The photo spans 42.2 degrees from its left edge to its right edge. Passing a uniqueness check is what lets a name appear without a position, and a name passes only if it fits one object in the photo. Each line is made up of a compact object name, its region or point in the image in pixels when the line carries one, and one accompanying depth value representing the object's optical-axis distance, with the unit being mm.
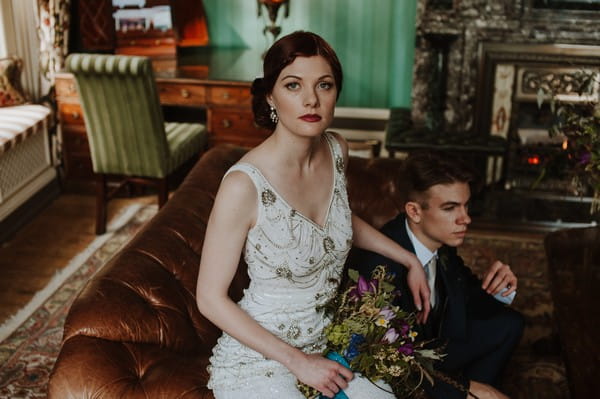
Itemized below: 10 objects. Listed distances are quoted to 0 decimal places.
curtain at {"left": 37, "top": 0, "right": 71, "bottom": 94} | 4797
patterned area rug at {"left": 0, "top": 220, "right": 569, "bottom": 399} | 3016
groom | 2285
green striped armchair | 4031
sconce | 5039
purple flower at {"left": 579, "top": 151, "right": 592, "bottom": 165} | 2689
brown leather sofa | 1838
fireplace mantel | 4703
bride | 1870
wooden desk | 4766
